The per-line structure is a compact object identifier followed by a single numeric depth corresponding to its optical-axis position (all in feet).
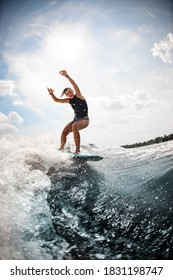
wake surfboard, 14.35
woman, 15.71
